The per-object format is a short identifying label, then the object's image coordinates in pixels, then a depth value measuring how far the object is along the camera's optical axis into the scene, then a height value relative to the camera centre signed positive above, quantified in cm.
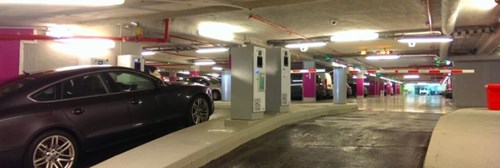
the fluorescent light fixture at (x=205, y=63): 2385 +172
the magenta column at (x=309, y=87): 1956 +19
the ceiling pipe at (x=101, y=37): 767 +120
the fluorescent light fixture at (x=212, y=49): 1597 +171
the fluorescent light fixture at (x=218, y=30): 1164 +191
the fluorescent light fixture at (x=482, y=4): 864 +199
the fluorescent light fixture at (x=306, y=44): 1443 +175
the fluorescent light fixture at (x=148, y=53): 1781 +175
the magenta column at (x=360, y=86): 2817 +36
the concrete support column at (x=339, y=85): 1269 +19
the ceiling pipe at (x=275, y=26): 1033 +193
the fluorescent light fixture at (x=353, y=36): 1227 +176
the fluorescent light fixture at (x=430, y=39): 1244 +169
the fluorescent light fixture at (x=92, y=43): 920 +114
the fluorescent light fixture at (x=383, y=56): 1902 +171
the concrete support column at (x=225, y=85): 1573 +22
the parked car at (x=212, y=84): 1911 +32
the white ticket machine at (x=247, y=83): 748 +15
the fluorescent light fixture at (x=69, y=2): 593 +139
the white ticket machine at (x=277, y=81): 860 +22
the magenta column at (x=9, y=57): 859 +72
